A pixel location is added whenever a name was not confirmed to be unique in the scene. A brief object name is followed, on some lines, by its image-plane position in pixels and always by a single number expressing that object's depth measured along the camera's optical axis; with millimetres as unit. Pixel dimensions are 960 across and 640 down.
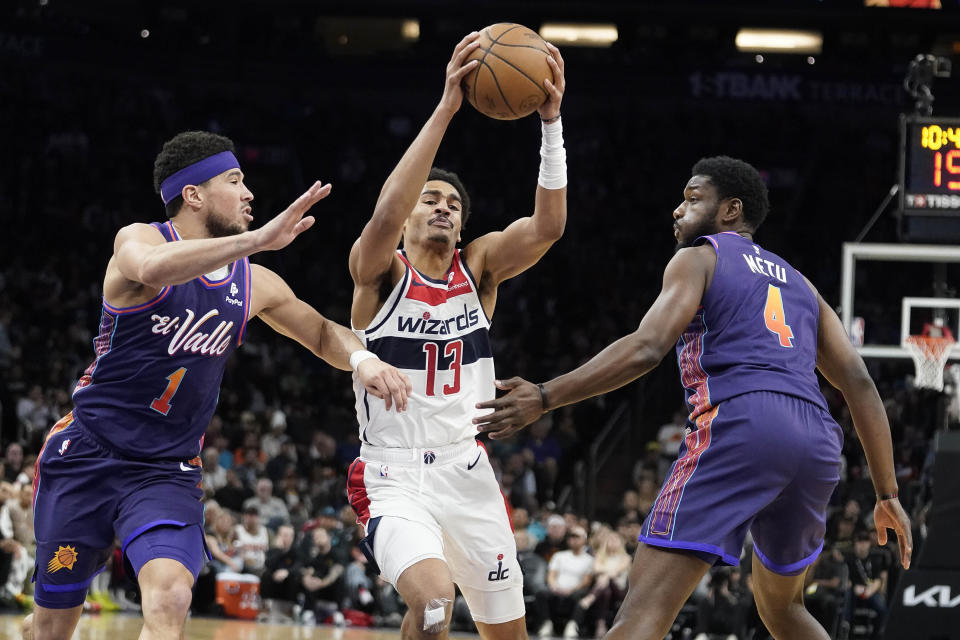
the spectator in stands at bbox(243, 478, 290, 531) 13445
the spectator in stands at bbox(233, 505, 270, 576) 12797
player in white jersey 5129
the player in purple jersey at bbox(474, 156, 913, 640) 4297
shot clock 10188
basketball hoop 10531
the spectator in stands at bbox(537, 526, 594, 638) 12070
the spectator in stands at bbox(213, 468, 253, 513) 13633
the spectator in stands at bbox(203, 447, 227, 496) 14148
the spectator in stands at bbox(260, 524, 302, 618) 12570
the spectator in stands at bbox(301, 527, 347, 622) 12484
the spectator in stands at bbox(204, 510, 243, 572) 12672
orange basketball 5254
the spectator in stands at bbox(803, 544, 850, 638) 11539
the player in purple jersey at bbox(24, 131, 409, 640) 4555
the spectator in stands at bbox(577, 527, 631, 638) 11984
